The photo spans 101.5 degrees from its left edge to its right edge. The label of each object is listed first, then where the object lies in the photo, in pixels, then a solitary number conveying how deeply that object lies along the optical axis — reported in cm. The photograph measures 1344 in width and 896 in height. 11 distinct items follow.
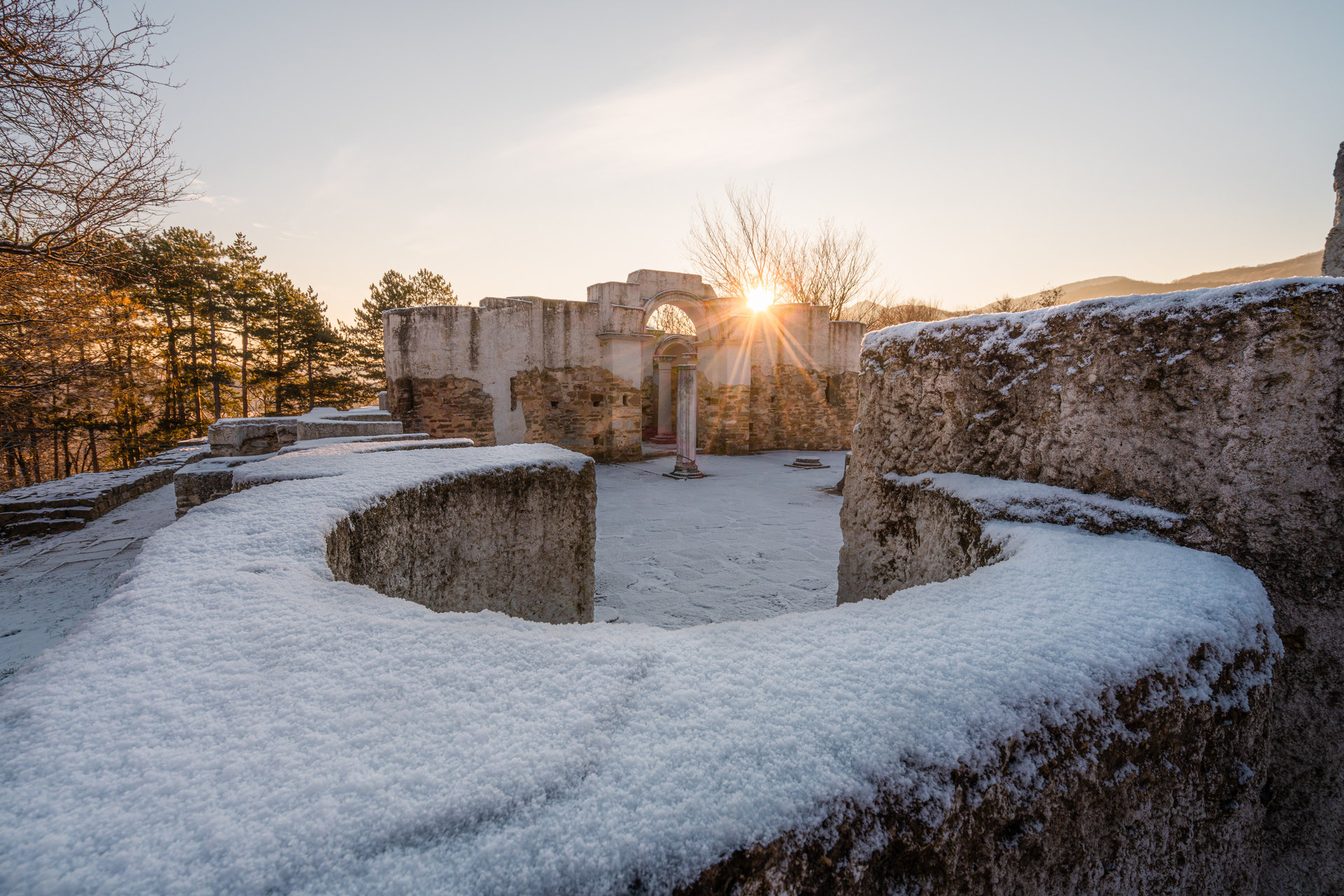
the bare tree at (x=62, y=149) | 513
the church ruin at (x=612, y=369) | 1016
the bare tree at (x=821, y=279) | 2231
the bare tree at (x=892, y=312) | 2483
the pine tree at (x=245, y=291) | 2023
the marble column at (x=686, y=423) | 1034
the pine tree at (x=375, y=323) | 2414
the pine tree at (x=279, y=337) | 2117
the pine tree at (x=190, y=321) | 1827
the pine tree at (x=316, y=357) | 2205
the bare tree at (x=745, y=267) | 2153
